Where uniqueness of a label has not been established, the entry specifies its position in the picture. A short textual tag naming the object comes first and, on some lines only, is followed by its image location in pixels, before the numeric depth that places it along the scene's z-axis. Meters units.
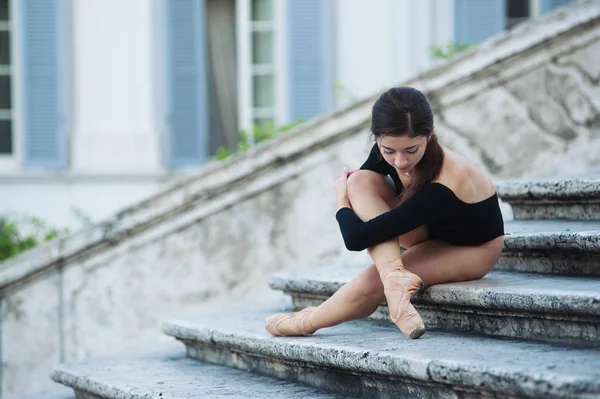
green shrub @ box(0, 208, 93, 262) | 11.85
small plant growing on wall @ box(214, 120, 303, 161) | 10.61
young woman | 4.90
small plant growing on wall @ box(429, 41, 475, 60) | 10.85
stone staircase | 4.22
